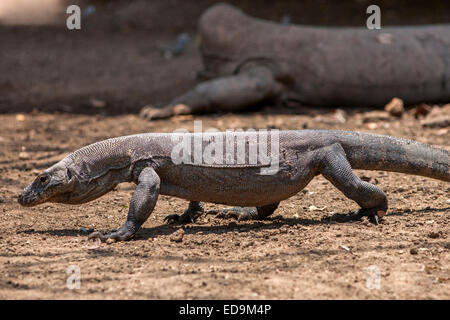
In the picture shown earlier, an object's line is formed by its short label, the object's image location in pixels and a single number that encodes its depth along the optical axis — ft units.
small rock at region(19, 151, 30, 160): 51.18
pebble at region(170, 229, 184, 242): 32.32
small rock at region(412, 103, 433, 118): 63.00
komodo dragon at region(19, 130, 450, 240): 33.86
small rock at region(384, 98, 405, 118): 63.05
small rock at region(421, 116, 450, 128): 56.88
